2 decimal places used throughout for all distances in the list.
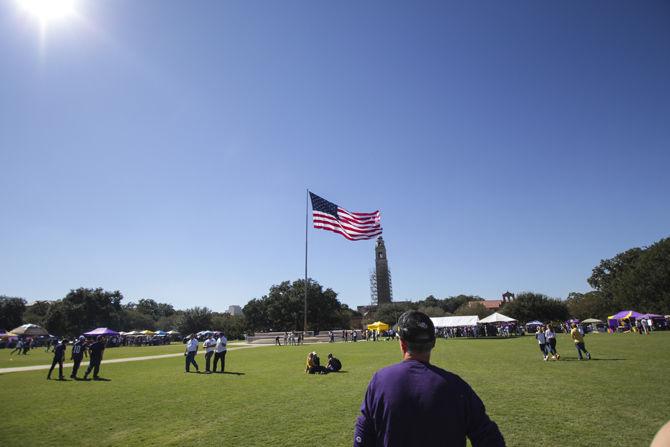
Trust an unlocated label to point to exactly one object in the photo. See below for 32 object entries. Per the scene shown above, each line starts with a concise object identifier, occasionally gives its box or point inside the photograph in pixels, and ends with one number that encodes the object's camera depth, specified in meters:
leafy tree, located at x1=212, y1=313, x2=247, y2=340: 88.14
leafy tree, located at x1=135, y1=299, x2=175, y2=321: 161.38
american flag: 31.70
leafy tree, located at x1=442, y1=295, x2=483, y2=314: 160.38
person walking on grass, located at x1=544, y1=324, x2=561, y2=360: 17.91
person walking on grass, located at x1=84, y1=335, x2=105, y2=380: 16.40
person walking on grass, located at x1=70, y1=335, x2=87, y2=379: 16.77
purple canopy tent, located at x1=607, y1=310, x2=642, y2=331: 44.38
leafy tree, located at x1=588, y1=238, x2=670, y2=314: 56.81
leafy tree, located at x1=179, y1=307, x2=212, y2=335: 94.00
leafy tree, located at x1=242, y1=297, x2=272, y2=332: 88.52
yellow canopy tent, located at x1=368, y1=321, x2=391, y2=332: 56.34
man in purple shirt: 2.28
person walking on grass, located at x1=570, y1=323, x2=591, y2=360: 17.41
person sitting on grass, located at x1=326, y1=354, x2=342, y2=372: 16.88
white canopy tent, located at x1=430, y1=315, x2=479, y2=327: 48.50
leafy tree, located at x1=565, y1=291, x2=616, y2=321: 76.76
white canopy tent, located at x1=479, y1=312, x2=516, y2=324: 45.50
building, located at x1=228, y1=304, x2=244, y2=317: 190.62
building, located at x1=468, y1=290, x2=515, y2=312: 159.82
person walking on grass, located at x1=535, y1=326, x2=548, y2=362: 18.52
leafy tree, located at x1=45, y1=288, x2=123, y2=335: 82.38
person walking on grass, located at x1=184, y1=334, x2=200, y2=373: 18.04
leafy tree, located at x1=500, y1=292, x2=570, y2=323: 74.25
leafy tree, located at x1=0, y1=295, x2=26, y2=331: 82.06
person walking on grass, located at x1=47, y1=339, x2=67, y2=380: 16.46
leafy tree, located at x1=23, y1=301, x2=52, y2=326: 86.64
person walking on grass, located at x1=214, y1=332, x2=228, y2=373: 17.91
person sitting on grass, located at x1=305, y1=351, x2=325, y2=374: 16.36
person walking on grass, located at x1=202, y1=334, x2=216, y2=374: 18.18
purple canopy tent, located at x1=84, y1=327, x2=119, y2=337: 39.70
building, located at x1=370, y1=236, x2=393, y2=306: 157.62
